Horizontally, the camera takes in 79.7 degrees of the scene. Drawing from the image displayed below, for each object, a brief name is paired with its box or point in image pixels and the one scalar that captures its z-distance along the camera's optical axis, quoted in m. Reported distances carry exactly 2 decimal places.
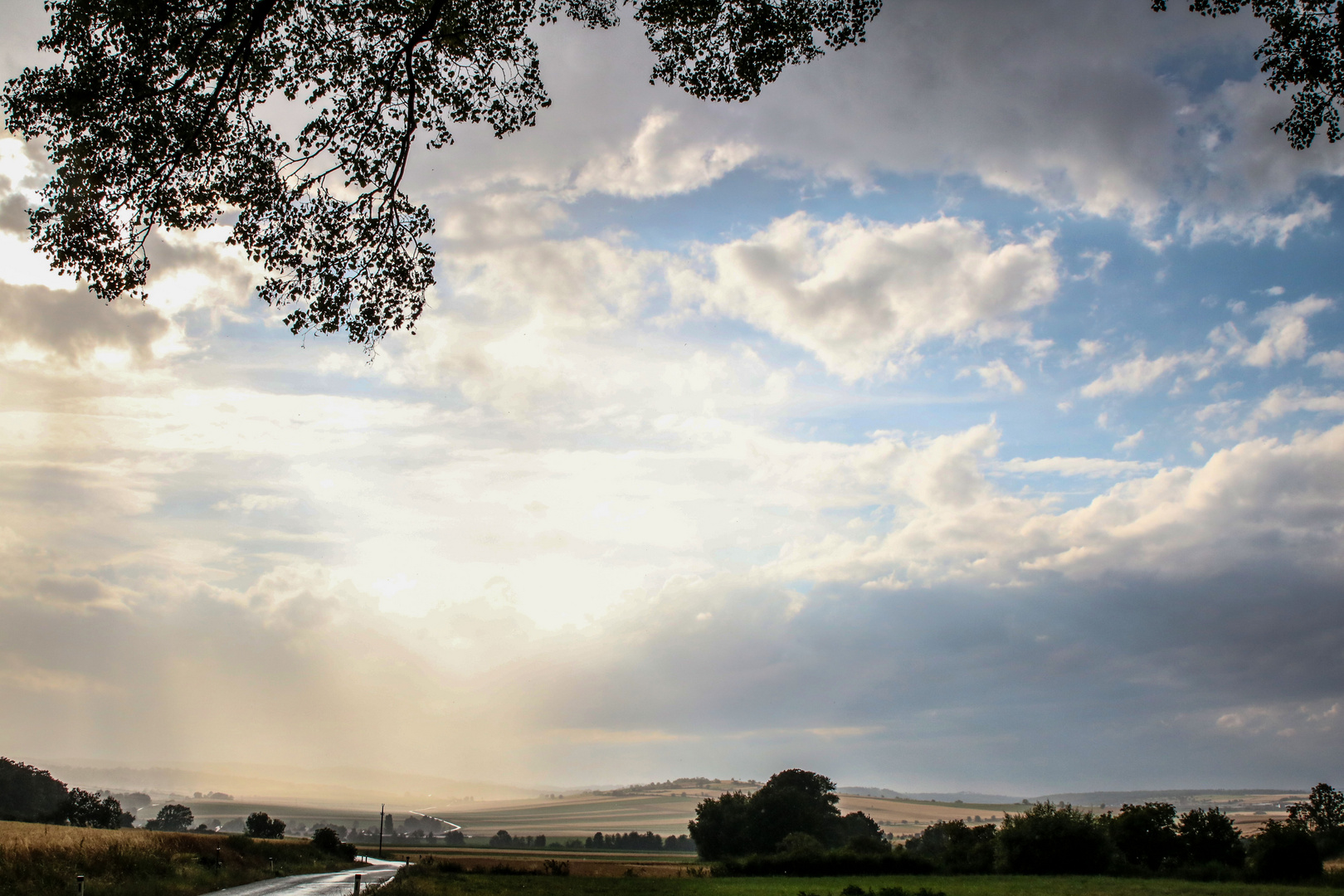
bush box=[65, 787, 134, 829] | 108.04
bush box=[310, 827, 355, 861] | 77.31
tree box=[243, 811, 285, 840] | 110.06
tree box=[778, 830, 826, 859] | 72.50
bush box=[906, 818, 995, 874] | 66.31
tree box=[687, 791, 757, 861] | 98.44
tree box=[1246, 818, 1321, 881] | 54.56
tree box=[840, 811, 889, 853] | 112.06
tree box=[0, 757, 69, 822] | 130.75
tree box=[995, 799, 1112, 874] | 60.97
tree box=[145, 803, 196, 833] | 173.12
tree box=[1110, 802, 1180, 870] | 64.69
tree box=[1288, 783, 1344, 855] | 104.72
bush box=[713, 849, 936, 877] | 67.31
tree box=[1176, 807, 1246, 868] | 63.79
